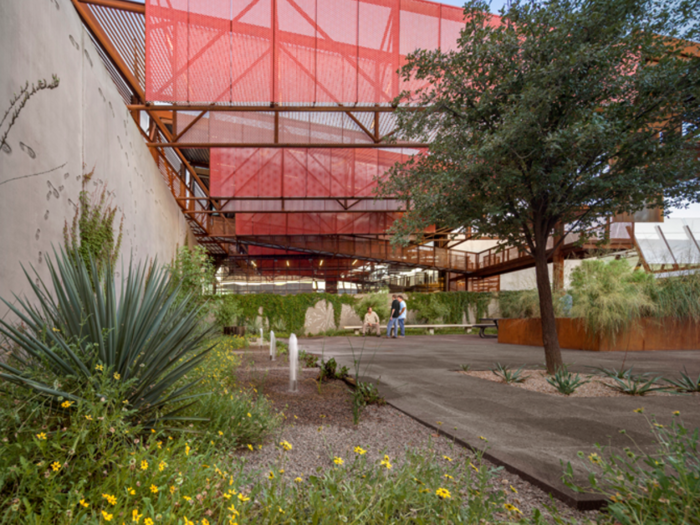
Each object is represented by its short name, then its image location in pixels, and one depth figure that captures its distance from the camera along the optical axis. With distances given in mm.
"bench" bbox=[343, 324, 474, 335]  16798
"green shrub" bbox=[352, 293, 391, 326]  18250
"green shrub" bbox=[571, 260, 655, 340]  7289
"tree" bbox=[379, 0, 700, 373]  3855
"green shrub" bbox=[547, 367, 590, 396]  3852
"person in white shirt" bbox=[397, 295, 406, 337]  14750
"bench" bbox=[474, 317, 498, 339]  14150
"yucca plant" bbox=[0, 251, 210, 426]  1816
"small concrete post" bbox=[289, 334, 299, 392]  3766
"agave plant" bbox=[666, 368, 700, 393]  3795
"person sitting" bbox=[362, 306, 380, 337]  15758
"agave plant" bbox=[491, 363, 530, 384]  4516
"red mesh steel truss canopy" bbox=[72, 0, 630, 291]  7629
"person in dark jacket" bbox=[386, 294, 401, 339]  14523
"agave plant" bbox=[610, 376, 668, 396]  3732
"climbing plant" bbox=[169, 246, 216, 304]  10750
